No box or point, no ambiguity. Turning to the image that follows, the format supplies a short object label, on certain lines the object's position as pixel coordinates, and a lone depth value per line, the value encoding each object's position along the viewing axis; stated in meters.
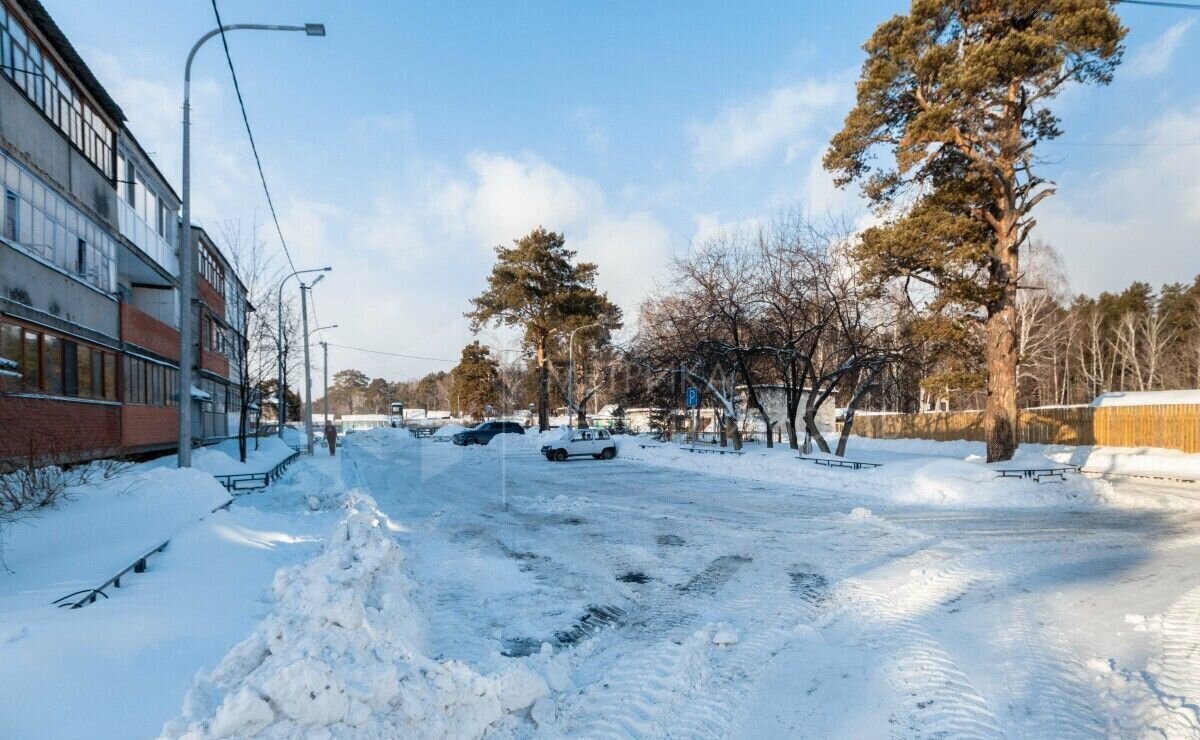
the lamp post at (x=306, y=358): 34.19
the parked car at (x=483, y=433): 47.03
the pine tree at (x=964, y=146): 18.80
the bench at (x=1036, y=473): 17.86
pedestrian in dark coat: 35.47
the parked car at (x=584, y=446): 33.09
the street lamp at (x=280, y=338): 30.74
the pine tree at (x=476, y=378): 79.62
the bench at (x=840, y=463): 21.57
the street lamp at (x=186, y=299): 12.88
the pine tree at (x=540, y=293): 46.72
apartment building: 13.00
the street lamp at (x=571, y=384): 42.50
